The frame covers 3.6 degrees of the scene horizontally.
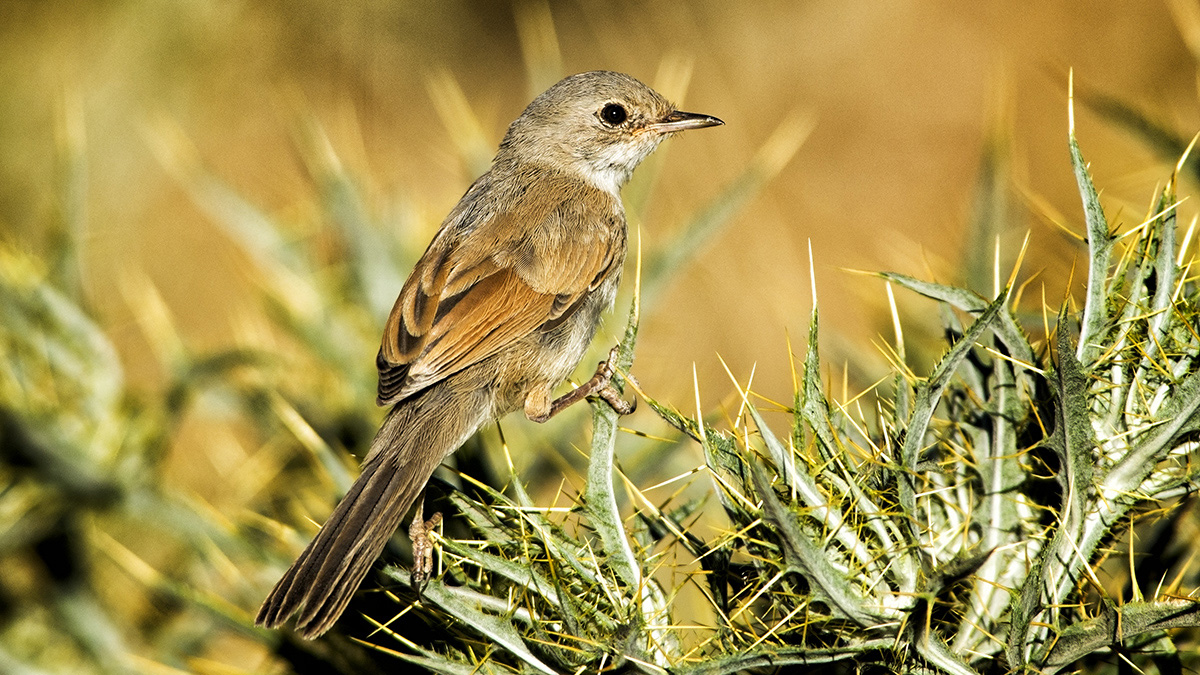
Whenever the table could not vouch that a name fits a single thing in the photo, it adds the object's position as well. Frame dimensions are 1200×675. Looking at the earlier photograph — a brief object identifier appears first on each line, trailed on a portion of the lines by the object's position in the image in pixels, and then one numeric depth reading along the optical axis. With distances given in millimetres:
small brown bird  2537
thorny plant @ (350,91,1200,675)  2265
